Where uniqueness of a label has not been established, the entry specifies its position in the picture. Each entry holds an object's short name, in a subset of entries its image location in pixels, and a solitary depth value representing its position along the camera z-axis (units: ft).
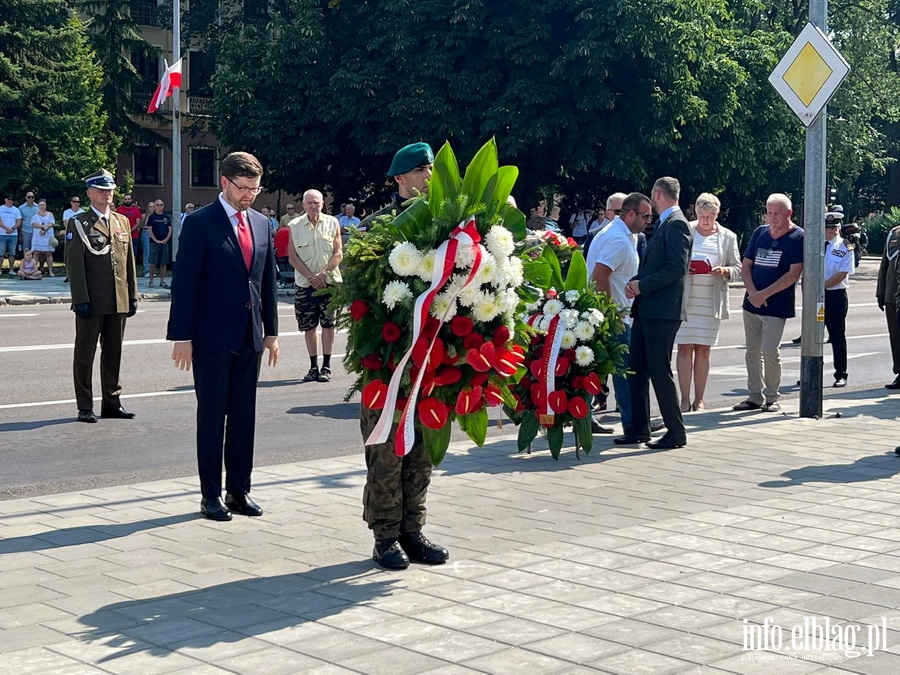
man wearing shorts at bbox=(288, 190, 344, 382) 44.88
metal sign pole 36.45
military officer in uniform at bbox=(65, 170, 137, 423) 35.65
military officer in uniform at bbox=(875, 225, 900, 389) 44.47
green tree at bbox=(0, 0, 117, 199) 129.80
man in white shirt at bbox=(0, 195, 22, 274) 98.63
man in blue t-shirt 38.63
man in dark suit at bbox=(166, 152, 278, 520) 23.26
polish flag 107.45
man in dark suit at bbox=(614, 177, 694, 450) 31.09
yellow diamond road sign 35.35
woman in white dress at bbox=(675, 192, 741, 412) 37.83
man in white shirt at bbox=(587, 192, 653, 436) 34.63
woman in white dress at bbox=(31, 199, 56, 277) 100.07
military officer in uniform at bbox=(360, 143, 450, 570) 19.81
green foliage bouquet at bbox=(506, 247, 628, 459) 29.30
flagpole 112.57
